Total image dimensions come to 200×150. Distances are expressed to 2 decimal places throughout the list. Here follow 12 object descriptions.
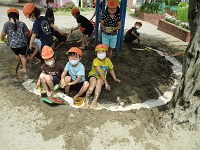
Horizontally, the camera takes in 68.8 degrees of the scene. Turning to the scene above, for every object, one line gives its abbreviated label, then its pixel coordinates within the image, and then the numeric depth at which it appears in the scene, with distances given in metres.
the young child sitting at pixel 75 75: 2.53
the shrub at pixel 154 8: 8.72
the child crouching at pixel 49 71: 2.54
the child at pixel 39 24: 3.07
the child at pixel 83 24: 4.23
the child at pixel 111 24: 3.51
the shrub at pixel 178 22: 6.20
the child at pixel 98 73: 2.60
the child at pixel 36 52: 3.63
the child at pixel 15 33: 2.99
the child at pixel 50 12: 3.83
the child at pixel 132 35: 4.94
